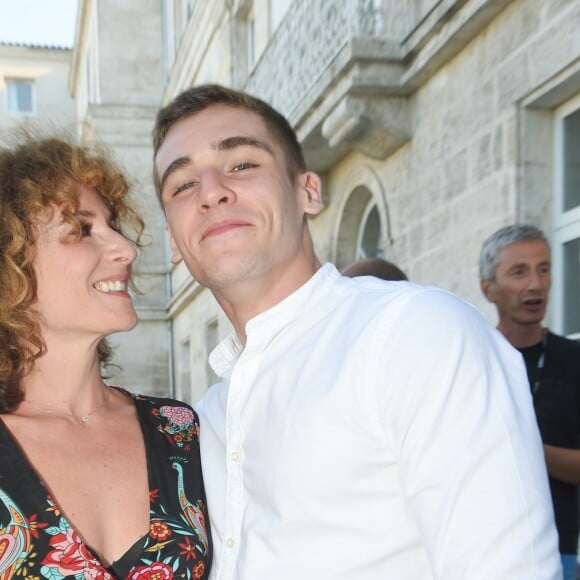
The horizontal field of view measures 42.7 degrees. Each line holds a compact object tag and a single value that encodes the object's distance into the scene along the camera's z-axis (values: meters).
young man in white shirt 1.39
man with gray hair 2.73
